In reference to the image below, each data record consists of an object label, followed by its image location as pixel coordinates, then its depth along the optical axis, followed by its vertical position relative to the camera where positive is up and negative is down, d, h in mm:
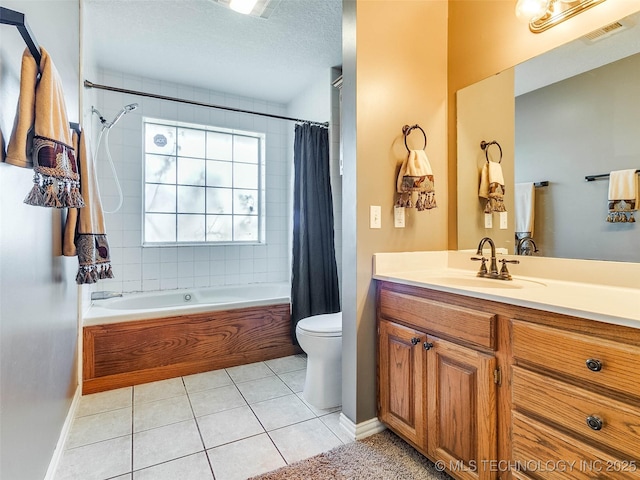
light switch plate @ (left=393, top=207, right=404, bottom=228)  1736 +120
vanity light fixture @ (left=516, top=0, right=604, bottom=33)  1365 +1002
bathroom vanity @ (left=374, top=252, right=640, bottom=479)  847 -449
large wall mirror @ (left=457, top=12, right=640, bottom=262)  1264 +470
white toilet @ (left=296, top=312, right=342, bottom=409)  1953 -764
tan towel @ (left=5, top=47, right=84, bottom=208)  921 +309
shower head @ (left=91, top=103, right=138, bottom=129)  2537 +1027
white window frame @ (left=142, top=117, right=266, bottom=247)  3186 +640
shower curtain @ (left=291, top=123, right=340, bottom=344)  2852 +131
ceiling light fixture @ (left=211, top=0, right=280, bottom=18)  2018 +1515
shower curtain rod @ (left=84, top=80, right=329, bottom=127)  2234 +1103
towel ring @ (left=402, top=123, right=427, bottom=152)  1752 +597
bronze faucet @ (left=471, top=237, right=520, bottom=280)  1558 -145
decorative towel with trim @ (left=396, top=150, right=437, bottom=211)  1652 +295
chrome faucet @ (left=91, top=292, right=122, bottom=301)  2764 -471
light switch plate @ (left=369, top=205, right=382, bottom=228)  1662 +121
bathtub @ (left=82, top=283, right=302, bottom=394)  2168 -731
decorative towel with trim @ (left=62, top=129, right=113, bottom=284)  1557 +50
